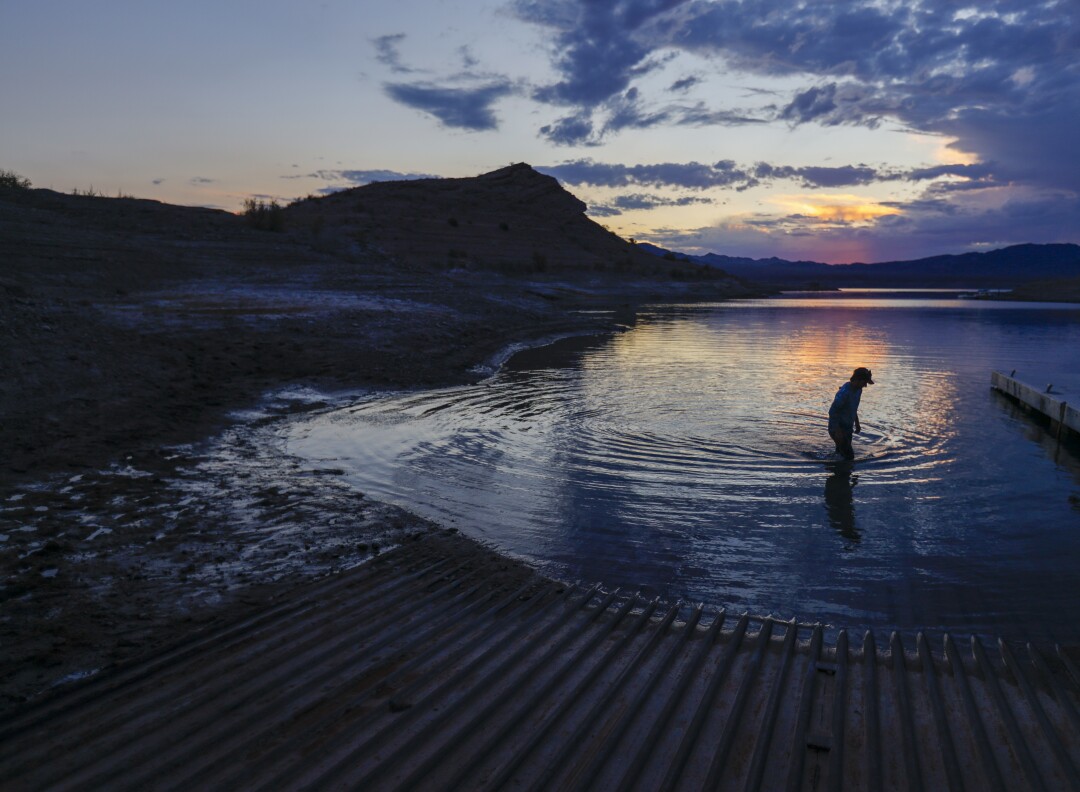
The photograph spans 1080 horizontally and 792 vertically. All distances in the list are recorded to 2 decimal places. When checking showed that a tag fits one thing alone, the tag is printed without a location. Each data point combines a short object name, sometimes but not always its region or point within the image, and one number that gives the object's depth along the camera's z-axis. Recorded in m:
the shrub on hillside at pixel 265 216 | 37.34
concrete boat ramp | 3.92
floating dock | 14.08
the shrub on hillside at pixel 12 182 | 34.75
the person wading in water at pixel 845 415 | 10.74
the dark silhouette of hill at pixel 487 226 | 51.31
